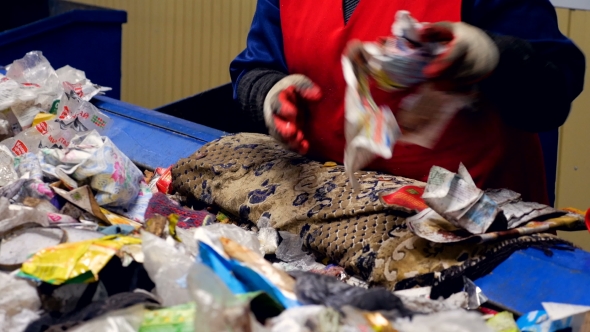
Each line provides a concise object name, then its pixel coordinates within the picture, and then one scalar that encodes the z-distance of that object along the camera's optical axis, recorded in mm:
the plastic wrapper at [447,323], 1940
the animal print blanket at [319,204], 2299
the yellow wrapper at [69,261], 2109
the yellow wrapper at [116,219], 2516
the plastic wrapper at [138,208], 2677
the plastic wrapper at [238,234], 2351
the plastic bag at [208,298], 1914
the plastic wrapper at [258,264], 2043
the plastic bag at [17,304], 2085
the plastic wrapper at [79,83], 3408
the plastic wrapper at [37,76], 3216
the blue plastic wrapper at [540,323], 2083
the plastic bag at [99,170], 2645
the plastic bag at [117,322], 1977
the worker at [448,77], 2364
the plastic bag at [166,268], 2099
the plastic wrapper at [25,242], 2204
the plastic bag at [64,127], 2933
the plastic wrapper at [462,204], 2266
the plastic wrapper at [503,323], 2100
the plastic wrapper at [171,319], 1980
